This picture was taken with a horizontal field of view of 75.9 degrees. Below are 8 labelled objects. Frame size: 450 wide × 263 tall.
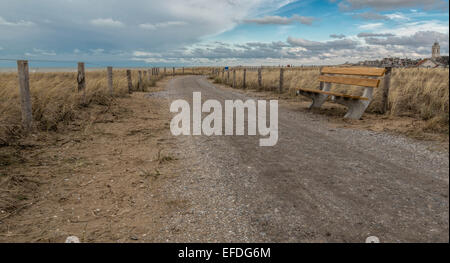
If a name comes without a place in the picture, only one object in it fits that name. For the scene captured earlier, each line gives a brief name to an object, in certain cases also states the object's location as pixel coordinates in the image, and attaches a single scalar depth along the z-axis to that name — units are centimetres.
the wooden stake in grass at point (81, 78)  838
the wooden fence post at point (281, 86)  1324
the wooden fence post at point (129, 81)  1412
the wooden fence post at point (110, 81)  1088
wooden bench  658
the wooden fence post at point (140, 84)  1628
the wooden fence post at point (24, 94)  530
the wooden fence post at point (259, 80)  1596
